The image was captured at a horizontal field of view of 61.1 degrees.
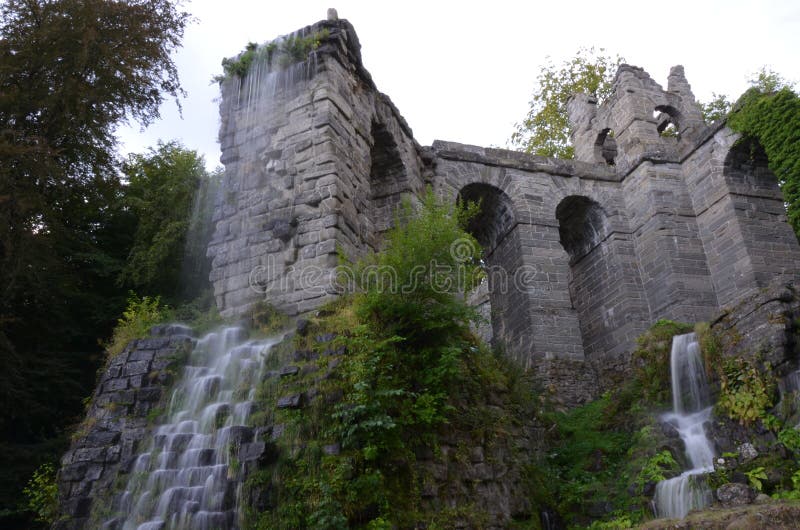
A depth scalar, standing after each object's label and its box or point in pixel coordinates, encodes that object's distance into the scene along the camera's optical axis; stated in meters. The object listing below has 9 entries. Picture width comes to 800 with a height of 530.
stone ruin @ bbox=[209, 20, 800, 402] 9.22
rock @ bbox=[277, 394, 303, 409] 6.01
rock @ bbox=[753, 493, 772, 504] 5.84
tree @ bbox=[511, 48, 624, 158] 22.62
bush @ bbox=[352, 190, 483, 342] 6.75
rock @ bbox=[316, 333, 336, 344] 6.81
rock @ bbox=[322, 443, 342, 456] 5.51
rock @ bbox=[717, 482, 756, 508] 5.98
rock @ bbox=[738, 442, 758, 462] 6.89
